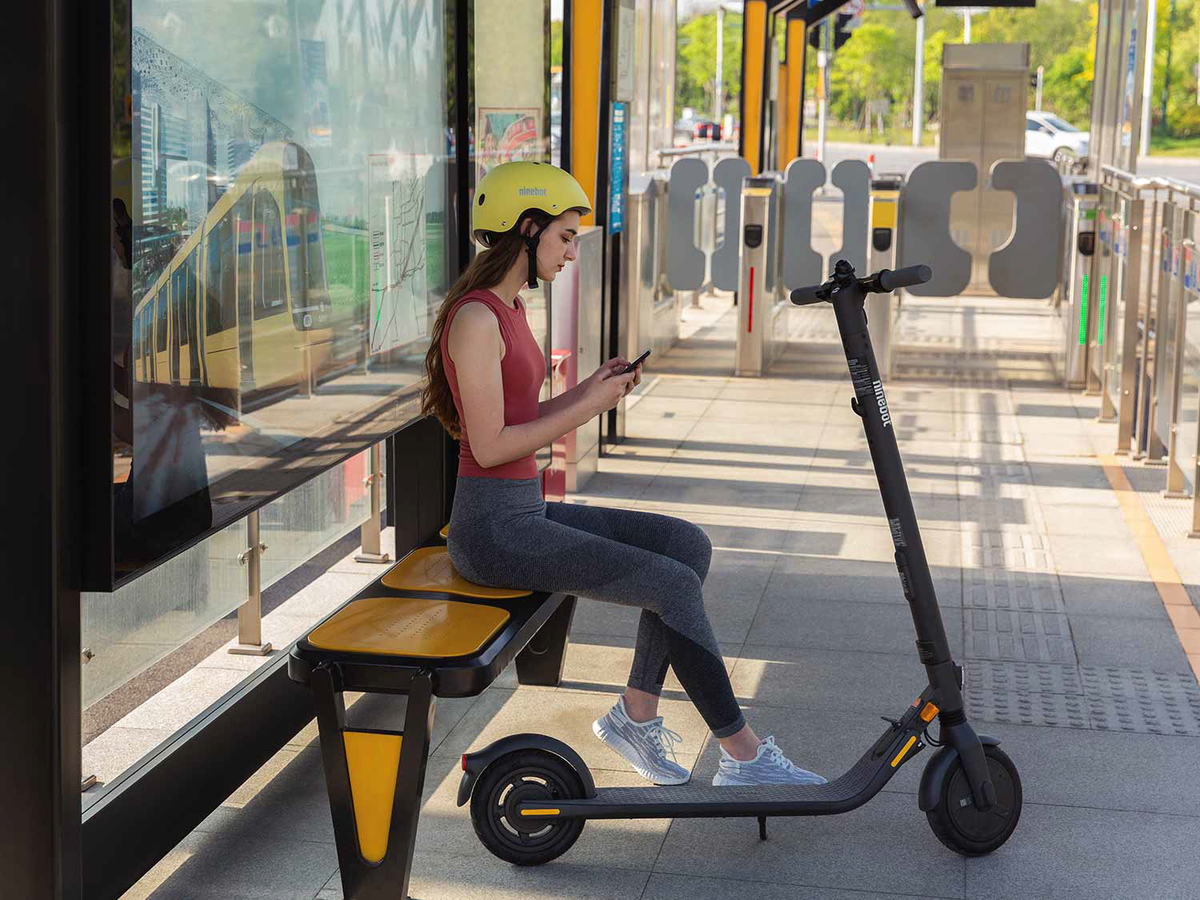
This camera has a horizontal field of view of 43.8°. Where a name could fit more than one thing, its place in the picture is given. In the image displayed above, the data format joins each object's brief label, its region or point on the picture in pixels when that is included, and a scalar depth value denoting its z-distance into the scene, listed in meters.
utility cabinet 13.70
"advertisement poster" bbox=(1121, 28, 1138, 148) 8.97
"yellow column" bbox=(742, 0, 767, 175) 12.77
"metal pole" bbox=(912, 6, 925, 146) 47.94
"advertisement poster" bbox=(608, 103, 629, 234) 7.48
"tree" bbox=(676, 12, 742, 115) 61.00
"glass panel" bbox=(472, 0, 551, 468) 4.91
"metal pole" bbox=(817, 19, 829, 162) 29.36
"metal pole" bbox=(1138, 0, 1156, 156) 39.29
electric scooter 3.09
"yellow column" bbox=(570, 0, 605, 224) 6.97
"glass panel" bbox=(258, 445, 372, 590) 4.33
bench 2.84
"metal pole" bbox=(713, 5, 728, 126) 45.41
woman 3.24
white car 36.31
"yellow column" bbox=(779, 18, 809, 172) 15.99
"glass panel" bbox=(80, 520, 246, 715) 3.21
